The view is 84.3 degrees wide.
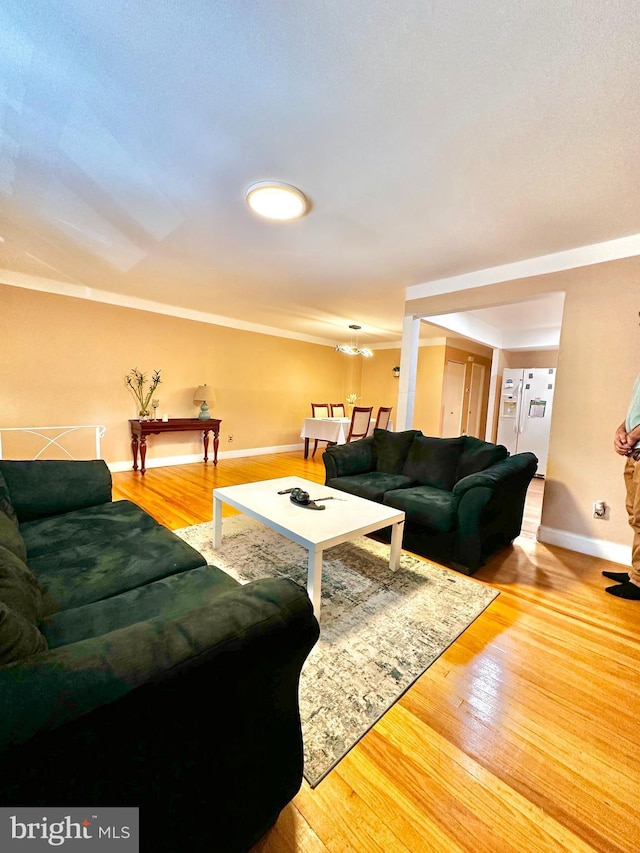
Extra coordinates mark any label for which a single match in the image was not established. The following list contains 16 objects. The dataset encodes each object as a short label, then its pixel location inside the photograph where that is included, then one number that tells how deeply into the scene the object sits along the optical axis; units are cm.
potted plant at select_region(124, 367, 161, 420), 504
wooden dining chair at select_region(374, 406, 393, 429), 605
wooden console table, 486
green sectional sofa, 57
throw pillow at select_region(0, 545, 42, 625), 95
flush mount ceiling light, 211
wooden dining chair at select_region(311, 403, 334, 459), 668
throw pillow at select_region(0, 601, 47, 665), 68
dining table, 578
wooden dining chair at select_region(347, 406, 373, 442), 575
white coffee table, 185
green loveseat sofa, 238
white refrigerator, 588
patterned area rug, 132
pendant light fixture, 598
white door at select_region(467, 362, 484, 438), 781
